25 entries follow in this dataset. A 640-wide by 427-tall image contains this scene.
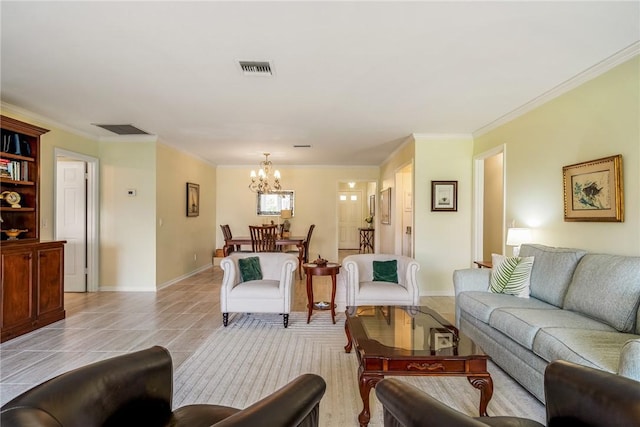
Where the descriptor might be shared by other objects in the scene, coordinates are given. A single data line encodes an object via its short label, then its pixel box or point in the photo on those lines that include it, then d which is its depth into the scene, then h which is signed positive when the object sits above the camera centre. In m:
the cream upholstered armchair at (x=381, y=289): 3.70 -0.84
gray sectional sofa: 1.89 -0.73
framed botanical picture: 2.61 +0.20
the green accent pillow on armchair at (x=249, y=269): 4.03 -0.67
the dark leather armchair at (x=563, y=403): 1.01 -0.65
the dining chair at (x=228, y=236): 6.69 -0.47
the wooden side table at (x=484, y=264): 4.02 -0.62
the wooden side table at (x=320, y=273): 3.91 -0.70
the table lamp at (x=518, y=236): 3.60 -0.24
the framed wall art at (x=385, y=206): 7.26 +0.18
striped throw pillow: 3.05 -0.58
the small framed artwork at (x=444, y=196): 5.12 +0.28
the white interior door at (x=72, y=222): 5.24 -0.14
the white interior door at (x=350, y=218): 11.99 -0.15
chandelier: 7.26 +0.79
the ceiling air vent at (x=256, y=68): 2.72 +1.22
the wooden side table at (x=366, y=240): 11.02 -0.87
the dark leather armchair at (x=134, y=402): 0.92 -0.62
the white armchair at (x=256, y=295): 3.72 -0.91
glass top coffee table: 1.97 -0.86
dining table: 6.42 -0.57
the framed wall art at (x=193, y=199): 6.67 +0.29
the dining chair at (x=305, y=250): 6.67 -0.77
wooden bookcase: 3.32 -0.39
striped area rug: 2.18 -1.26
